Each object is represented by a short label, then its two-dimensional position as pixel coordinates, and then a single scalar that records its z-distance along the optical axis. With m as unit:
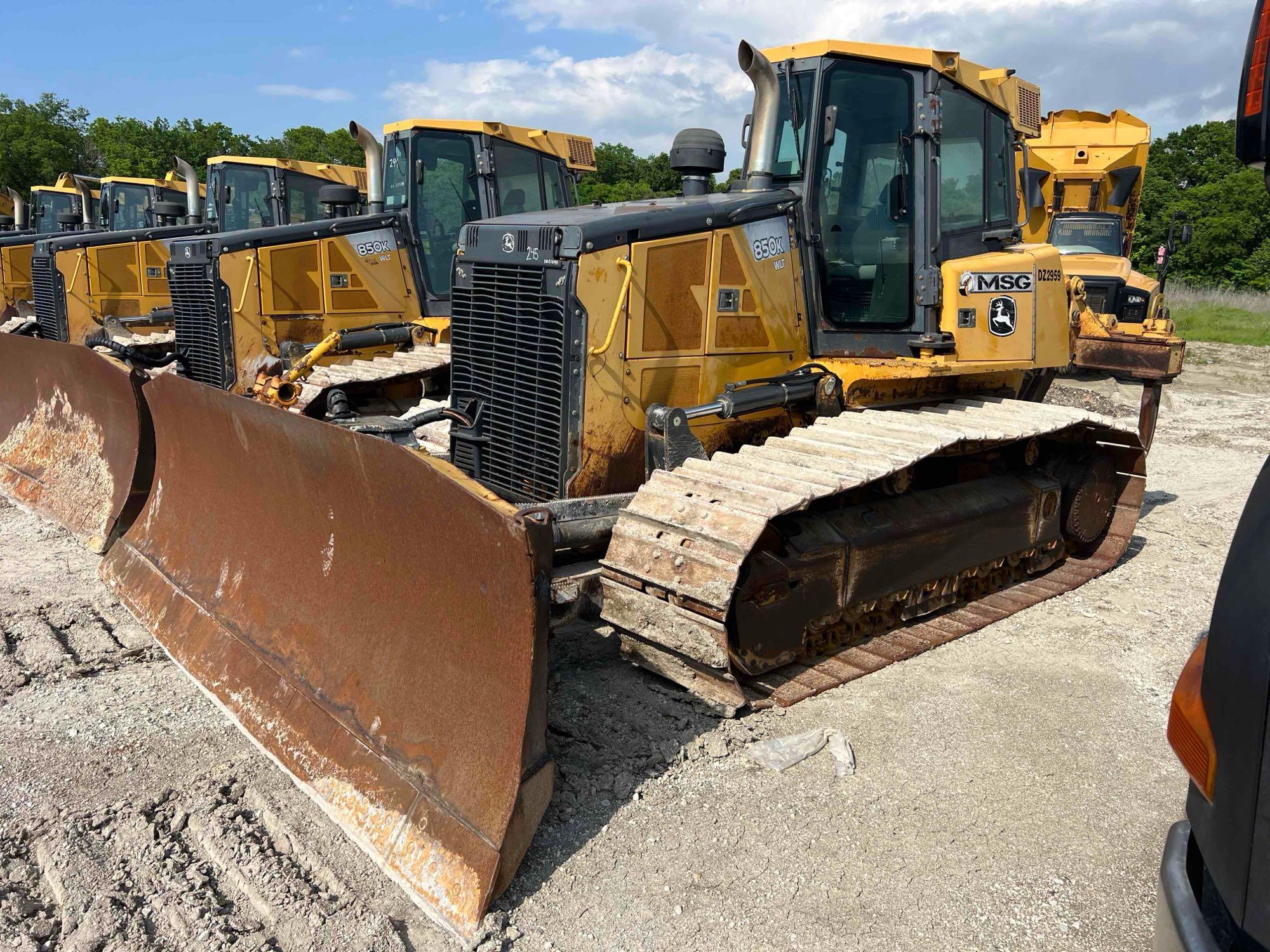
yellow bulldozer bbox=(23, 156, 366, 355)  12.51
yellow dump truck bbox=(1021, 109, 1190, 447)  12.76
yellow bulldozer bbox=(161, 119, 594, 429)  9.12
